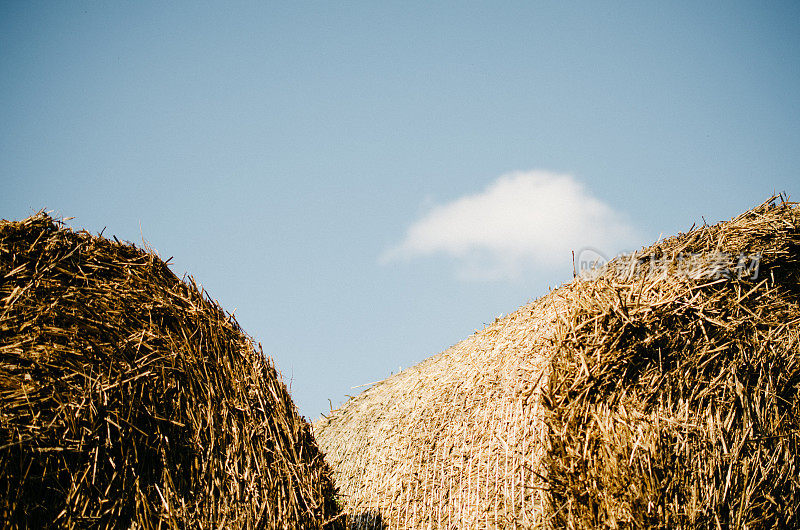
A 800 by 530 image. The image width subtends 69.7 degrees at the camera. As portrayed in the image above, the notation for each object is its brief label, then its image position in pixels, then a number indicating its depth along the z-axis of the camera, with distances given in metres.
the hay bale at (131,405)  3.17
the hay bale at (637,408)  3.46
